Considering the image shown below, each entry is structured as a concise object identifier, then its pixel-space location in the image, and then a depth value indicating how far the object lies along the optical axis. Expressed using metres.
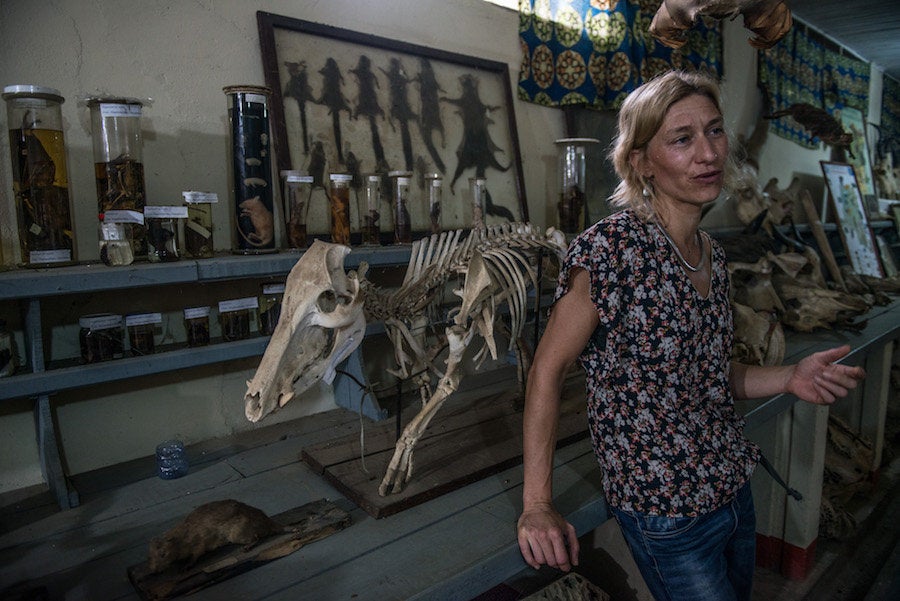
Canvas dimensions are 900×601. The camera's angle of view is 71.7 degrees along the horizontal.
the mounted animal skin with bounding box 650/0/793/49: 2.71
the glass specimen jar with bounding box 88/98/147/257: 1.78
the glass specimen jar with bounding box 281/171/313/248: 2.20
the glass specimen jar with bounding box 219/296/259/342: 2.04
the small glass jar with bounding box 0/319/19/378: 1.66
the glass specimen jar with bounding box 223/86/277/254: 2.02
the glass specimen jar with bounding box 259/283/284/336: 2.13
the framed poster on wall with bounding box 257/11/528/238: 2.37
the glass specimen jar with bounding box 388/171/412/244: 2.50
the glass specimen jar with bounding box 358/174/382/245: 2.41
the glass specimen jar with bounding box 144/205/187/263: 1.82
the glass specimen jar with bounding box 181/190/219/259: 1.92
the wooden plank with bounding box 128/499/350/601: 1.31
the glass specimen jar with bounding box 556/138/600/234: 3.13
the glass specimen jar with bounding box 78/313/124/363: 1.76
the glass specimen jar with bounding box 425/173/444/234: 2.57
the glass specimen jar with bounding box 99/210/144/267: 1.72
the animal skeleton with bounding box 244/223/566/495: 1.44
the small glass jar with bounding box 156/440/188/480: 1.89
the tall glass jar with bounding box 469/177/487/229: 2.78
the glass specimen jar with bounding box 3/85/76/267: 1.65
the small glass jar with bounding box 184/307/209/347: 1.95
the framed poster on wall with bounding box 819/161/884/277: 5.20
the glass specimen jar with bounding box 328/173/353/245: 2.27
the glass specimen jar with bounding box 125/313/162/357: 1.87
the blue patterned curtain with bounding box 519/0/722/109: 3.26
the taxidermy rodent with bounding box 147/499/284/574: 1.36
